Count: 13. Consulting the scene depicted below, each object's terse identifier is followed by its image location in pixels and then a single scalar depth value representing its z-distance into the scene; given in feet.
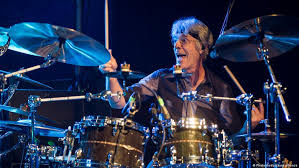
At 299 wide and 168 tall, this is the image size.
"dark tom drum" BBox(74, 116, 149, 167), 16.21
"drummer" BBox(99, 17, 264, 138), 22.67
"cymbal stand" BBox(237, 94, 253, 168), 16.36
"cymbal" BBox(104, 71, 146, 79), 15.72
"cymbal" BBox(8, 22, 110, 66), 16.53
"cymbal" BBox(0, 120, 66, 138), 17.31
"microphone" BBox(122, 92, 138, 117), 16.62
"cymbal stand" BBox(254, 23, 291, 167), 15.02
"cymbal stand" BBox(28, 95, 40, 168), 17.58
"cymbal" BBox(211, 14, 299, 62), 16.22
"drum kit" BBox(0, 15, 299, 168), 16.15
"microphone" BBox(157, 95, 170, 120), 17.26
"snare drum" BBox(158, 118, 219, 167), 16.29
